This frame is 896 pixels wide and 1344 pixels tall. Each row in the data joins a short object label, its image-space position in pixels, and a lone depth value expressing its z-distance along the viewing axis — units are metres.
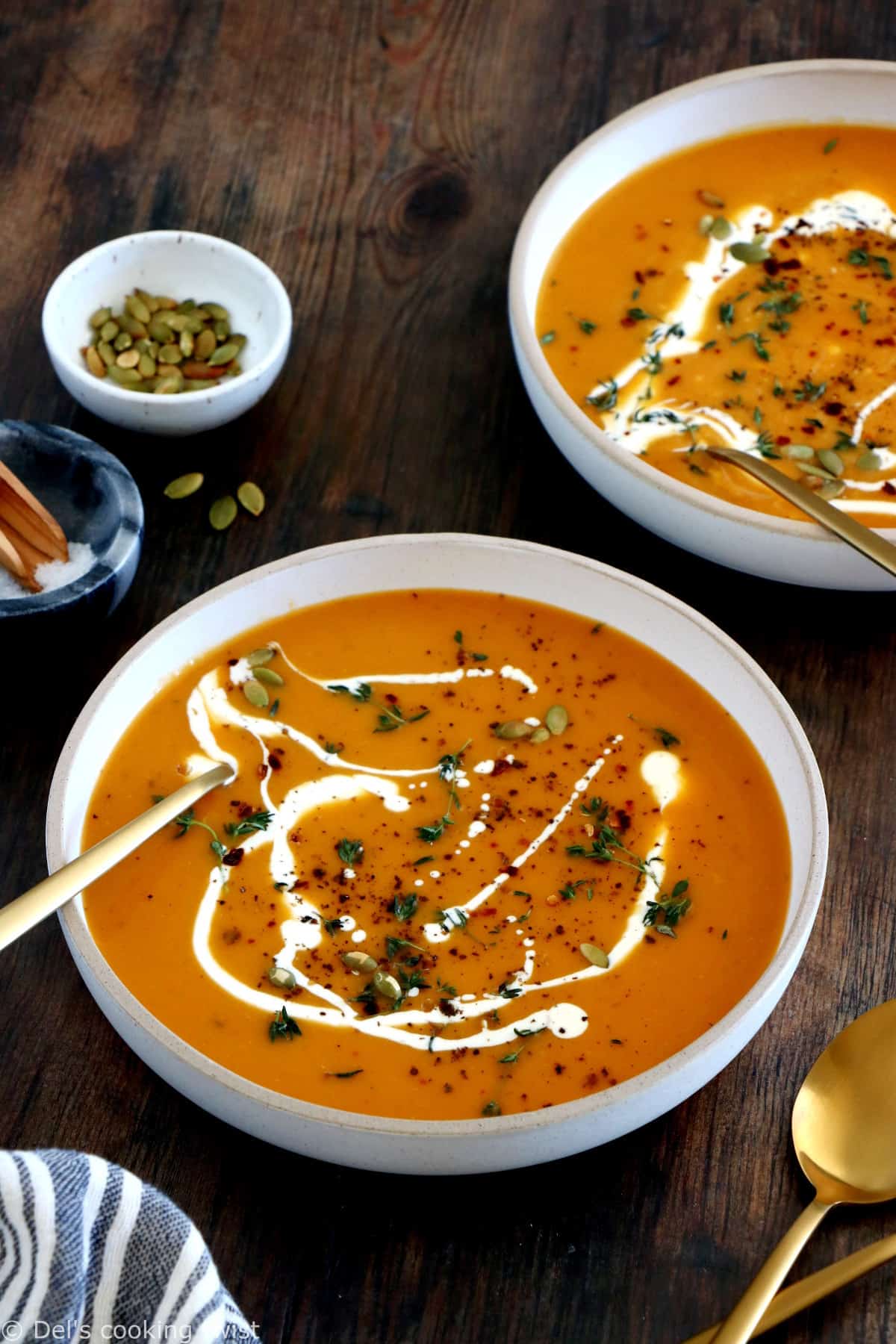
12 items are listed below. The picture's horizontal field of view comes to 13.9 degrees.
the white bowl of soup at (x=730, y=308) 1.23
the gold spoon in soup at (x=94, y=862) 1.10
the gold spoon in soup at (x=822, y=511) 1.20
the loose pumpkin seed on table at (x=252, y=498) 1.26
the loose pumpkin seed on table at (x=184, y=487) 1.26
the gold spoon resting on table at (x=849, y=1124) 1.10
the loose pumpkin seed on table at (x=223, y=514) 1.26
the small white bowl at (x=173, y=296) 1.26
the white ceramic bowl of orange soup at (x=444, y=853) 1.11
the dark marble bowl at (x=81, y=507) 1.19
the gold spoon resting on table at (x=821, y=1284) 1.08
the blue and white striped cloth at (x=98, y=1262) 1.05
